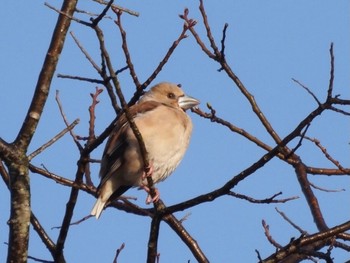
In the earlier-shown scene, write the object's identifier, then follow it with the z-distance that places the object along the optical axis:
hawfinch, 12.14
